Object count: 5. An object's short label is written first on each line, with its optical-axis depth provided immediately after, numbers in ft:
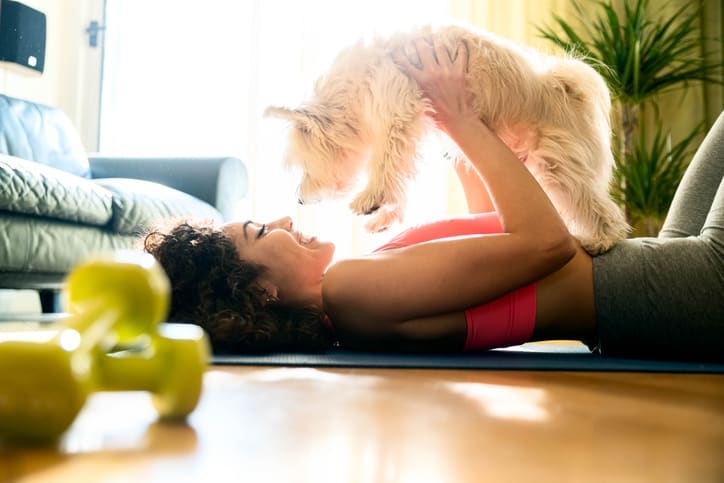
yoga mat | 4.33
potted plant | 11.35
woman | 4.50
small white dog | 4.91
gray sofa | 7.94
